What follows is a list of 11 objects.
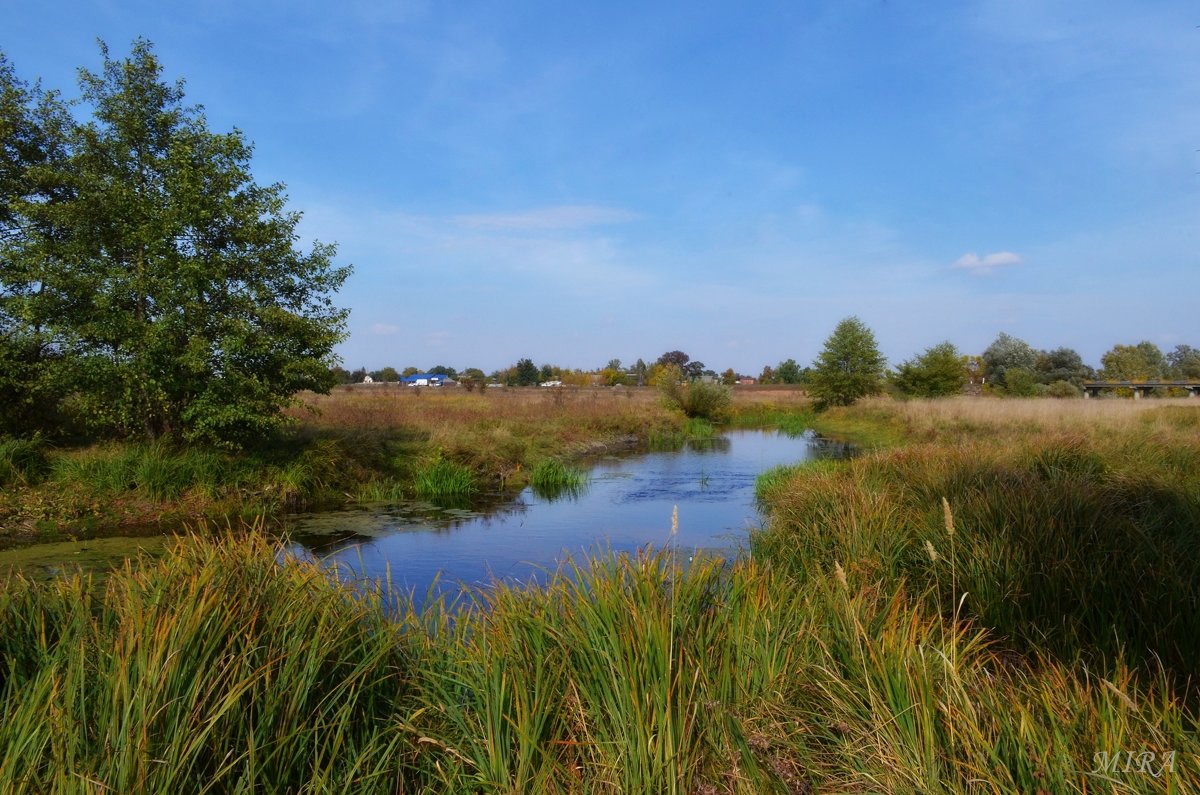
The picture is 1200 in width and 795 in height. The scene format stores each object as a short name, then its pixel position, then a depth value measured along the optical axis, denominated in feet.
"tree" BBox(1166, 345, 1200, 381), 239.91
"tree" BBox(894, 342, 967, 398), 162.81
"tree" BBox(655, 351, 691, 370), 404.71
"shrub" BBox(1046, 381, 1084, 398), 181.96
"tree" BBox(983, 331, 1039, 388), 246.47
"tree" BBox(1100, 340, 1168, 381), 246.68
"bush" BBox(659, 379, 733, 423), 145.89
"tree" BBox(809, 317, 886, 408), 159.94
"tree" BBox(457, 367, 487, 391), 176.30
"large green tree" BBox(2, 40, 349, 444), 43.01
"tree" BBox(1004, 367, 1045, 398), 178.72
